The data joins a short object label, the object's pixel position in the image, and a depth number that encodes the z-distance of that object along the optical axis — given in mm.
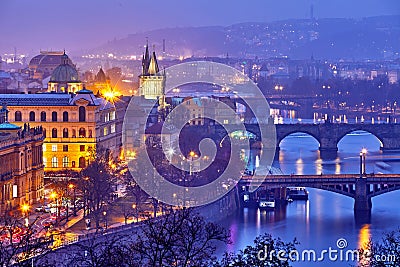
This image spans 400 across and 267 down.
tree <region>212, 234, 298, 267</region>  14297
